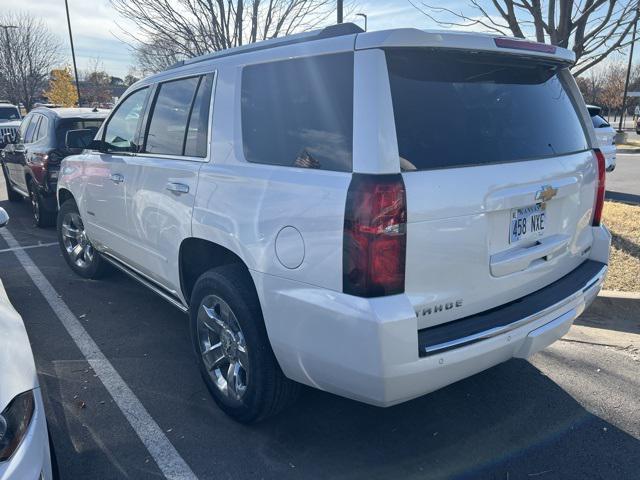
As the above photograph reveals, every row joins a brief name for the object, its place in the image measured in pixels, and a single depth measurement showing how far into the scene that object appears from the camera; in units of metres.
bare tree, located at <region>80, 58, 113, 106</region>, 51.22
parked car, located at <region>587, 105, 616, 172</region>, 10.13
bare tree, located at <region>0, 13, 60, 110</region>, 30.86
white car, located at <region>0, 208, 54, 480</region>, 1.86
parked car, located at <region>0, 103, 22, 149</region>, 17.78
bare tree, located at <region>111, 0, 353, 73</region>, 9.38
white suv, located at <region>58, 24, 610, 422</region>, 2.16
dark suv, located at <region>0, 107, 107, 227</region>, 7.48
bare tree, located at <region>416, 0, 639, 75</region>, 6.11
